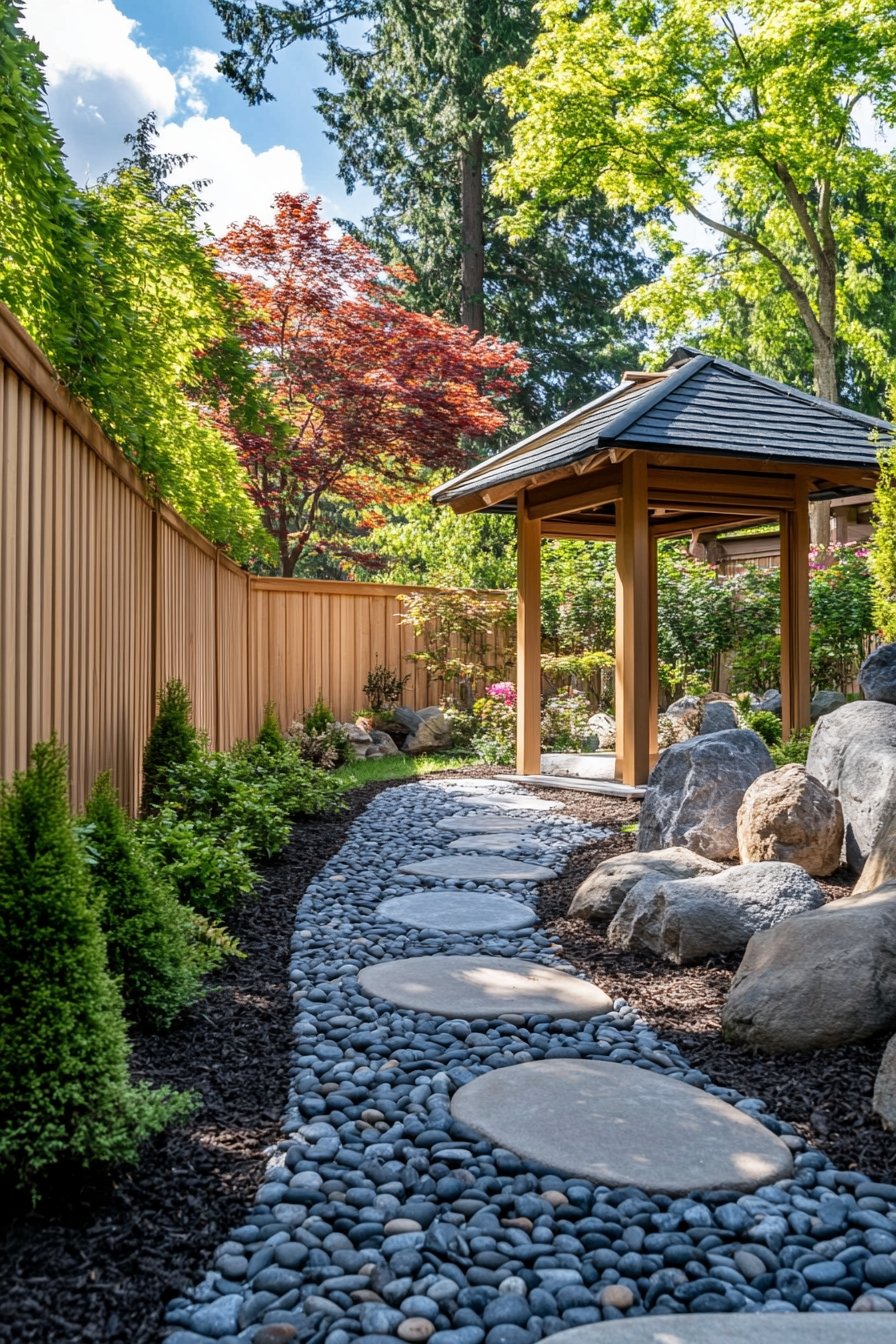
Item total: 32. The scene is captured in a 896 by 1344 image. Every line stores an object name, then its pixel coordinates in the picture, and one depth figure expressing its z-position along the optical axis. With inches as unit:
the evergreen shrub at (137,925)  107.4
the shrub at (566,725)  408.5
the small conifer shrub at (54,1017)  69.7
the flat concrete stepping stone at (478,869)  191.6
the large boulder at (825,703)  369.1
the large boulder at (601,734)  413.1
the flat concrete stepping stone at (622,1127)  80.3
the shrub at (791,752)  246.5
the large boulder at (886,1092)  90.1
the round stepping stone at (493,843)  220.7
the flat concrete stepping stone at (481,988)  119.1
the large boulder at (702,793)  194.9
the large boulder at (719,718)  328.2
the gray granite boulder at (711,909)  138.7
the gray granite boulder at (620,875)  158.6
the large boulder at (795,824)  171.2
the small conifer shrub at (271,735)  289.3
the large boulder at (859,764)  172.4
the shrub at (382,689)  457.7
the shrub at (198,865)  147.3
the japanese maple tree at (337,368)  462.3
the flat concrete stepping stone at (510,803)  277.3
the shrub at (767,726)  327.0
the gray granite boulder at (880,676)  196.2
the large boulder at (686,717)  364.2
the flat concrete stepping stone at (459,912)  156.9
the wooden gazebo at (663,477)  279.7
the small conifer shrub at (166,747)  189.9
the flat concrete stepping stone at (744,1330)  59.8
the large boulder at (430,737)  430.6
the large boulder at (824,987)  105.7
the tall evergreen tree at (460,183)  637.9
